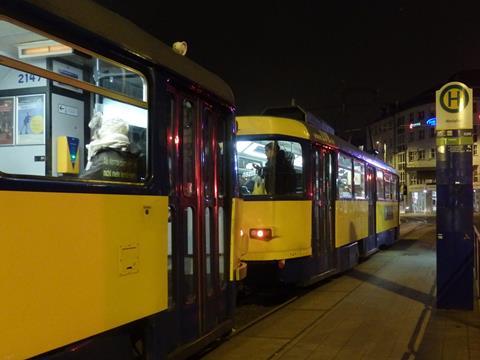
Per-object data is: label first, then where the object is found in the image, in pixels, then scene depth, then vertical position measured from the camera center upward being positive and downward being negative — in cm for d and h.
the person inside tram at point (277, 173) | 952 +44
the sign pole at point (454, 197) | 842 +2
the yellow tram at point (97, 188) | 303 +8
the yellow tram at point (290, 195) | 932 +8
